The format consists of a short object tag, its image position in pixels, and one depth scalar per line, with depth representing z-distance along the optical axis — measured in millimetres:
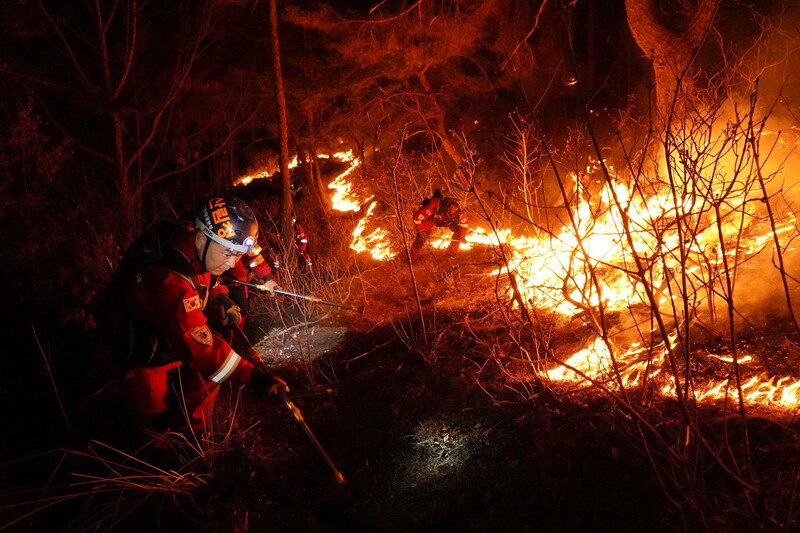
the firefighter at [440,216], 8680
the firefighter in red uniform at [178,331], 3951
